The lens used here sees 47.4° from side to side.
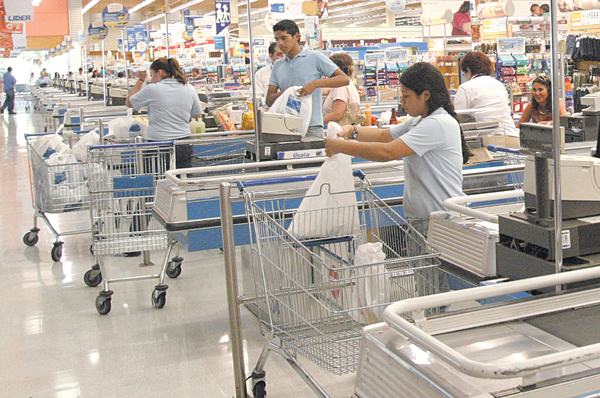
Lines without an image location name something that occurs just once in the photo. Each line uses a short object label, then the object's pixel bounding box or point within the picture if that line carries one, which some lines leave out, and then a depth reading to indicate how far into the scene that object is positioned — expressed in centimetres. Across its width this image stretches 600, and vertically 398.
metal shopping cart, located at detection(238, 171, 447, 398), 248
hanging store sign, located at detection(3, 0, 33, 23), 2141
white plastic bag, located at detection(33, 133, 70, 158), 609
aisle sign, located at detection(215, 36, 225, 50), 1770
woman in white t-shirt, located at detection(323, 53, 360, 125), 562
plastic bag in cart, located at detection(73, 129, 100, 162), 605
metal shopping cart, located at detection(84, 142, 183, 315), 455
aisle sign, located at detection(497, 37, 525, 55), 1023
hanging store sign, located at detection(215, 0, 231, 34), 1445
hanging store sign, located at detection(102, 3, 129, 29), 1552
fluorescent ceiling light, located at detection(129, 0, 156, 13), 3075
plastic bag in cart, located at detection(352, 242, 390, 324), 252
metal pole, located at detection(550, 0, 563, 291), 166
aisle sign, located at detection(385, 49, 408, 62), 1145
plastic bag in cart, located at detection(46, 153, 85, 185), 555
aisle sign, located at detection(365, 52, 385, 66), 1120
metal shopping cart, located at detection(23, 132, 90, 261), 555
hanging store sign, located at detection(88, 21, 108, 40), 1577
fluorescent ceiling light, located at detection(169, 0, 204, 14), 2947
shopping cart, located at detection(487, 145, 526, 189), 376
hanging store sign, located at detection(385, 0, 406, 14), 1343
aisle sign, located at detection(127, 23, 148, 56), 2197
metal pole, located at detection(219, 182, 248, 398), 293
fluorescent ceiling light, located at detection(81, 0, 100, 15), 3071
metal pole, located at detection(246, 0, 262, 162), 413
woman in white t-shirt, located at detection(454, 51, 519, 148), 554
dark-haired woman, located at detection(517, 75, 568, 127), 560
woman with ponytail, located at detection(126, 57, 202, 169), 561
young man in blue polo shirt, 489
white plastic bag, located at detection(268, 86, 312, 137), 455
